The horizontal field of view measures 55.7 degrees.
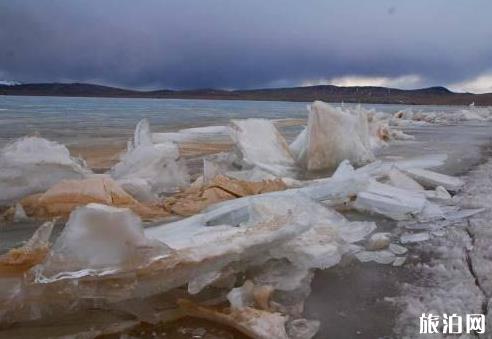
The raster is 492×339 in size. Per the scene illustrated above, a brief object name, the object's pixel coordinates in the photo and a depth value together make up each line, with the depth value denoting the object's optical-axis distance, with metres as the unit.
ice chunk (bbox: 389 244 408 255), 2.53
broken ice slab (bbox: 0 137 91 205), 3.62
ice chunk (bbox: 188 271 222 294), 1.88
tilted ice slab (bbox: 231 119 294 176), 5.36
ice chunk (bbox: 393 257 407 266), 2.35
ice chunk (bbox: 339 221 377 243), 2.70
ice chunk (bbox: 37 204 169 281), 1.70
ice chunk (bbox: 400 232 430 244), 2.70
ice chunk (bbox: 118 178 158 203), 3.76
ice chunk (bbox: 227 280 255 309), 1.78
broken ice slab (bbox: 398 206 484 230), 2.97
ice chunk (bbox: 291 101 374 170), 5.91
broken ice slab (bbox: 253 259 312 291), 2.01
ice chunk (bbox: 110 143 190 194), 4.36
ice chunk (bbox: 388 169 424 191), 4.04
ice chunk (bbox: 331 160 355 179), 3.86
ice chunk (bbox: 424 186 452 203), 3.76
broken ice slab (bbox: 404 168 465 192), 4.26
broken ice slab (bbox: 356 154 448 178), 4.22
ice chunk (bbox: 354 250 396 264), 2.40
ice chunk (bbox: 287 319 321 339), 1.65
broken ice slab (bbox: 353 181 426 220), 3.20
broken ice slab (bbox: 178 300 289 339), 1.61
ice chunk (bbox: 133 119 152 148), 5.16
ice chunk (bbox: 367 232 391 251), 2.57
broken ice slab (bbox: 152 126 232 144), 9.63
